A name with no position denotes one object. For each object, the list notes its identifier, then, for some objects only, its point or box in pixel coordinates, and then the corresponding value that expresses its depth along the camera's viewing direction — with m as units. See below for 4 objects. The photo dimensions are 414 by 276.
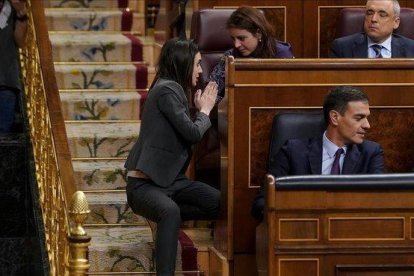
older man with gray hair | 13.17
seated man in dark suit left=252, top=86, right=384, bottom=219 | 10.97
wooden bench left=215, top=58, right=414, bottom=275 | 11.40
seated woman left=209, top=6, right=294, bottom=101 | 12.57
